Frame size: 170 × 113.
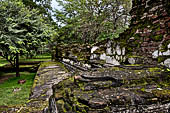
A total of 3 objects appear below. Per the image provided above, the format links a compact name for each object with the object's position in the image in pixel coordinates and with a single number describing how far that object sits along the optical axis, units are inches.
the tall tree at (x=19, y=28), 197.9
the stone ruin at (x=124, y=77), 48.8
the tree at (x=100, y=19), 318.3
